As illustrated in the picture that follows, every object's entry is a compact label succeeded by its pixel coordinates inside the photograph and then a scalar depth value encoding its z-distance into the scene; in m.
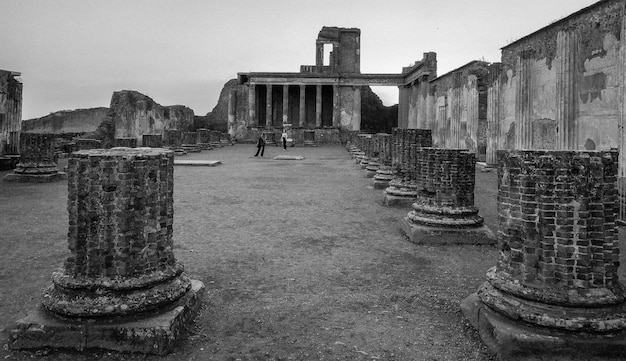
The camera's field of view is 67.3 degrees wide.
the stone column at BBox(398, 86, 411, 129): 40.86
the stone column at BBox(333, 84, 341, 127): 41.53
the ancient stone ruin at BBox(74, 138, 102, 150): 19.42
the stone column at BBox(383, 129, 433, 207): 8.87
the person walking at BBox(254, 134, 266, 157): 24.56
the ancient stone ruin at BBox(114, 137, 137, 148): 18.58
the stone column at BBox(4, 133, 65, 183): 12.06
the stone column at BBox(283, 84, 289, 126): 40.70
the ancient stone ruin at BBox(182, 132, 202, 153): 26.55
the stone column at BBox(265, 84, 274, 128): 41.06
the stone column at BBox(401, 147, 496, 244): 6.11
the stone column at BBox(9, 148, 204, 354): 3.13
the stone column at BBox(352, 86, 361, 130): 41.84
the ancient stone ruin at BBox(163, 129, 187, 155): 24.45
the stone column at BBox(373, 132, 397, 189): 11.41
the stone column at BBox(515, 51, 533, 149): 14.06
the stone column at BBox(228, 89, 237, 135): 42.50
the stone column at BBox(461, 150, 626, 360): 3.05
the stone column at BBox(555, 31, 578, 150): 11.01
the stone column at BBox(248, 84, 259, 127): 41.59
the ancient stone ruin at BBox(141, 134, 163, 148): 21.70
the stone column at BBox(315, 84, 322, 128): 41.41
